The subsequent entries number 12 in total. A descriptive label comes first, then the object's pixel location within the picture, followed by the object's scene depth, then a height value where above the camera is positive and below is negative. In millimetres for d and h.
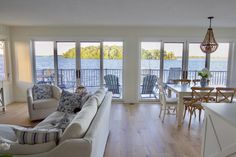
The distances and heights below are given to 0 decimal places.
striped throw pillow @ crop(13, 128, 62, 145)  1797 -678
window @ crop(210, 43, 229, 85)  6051 +25
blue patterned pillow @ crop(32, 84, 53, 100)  4488 -644
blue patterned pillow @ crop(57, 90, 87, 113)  3580 -719
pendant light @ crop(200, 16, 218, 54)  4031 +447
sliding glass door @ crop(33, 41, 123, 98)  5977 +48
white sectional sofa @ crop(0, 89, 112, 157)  1676 -729
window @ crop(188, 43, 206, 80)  6004 +120
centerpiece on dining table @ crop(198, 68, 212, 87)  4469 -263
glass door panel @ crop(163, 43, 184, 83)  6000 +117
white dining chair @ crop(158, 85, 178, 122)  4352 -835
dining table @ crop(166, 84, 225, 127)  4051 -689
